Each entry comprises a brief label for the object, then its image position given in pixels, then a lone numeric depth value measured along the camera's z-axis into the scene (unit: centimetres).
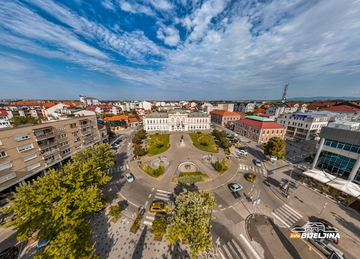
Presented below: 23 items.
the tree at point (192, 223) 1591
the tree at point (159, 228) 1992
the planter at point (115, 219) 2389
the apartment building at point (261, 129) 6256
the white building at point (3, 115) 7468
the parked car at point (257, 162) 4344
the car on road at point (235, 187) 3095
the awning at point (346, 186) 2593
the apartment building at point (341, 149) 3097
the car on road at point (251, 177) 3501
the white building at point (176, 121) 8231
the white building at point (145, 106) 17612
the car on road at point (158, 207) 2514
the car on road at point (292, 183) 3312
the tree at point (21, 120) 6764
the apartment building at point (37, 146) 2852
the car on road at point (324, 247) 1869
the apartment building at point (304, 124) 6388
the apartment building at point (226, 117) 9788
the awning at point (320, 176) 3056
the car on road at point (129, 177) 3475
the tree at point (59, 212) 1466
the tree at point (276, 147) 4212
